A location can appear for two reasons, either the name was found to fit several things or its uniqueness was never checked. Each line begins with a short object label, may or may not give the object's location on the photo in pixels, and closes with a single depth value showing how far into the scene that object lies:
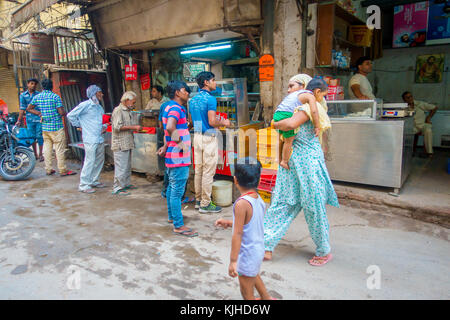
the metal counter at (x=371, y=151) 4.25
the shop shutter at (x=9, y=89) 14.68
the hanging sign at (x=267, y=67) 5.43
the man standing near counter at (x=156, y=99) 7.51
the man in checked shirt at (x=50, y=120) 6.55
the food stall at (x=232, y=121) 5.25
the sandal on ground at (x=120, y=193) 5.70
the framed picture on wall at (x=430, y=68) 7.99
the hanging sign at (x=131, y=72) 8.45
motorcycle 6.63
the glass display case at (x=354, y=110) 4.46
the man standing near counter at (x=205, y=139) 4.46
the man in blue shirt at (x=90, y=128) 5.73
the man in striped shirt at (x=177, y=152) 3.89
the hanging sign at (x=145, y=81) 8.50
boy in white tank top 2.14
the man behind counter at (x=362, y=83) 5.27
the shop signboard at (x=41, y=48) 7.94
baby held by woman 2.95
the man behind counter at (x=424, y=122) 7.08
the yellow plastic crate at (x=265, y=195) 4.70
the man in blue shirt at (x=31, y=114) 7.61
